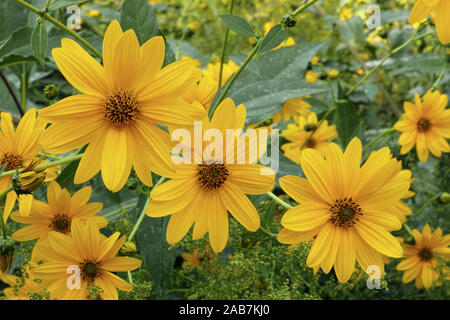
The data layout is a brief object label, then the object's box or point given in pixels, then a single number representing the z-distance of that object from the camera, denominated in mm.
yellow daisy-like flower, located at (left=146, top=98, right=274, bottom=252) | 516
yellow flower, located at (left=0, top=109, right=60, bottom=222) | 572
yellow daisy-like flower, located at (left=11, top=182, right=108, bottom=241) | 624
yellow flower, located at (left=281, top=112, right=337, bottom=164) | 949
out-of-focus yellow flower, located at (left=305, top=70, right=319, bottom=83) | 1109
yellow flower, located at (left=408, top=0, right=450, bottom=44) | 484
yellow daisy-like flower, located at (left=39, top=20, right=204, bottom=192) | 459
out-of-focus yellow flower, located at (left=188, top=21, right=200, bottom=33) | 1019
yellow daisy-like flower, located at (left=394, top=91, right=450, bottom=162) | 855
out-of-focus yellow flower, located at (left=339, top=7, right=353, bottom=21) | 1237
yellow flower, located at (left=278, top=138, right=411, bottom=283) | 524
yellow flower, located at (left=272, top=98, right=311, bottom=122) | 1007
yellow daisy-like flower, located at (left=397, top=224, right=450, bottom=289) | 869
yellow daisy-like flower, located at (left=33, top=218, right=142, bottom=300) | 580
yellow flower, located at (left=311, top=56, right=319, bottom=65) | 1092
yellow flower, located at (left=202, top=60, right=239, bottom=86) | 862
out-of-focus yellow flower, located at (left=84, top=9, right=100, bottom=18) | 1435
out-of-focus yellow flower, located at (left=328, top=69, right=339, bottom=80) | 1069
